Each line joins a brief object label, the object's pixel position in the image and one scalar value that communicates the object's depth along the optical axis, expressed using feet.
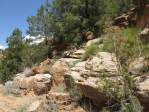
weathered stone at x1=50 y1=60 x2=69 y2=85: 17.94
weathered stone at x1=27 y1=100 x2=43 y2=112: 12.96
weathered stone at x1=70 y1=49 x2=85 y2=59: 19.65
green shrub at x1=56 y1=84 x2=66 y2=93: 15.56
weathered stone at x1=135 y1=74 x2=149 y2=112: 9.87
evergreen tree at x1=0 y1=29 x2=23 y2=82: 30.88
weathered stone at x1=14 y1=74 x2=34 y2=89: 18.34
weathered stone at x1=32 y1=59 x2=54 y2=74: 20.42
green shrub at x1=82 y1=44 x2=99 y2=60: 15.71
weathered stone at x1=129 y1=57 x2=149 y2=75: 11.08
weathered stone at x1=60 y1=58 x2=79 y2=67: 18.20
